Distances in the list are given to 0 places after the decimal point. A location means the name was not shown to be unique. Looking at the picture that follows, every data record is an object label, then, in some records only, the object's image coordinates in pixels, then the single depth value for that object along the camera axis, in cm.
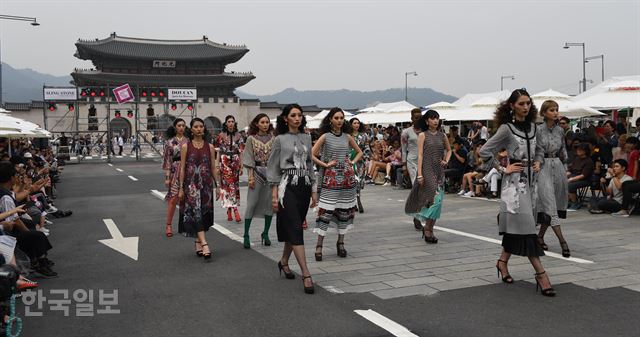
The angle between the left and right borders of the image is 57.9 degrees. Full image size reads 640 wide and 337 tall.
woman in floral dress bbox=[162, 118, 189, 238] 900
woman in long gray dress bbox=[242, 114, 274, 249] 832
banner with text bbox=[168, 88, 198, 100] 4047
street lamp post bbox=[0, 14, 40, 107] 2342
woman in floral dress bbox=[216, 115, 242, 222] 1036
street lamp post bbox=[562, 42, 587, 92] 5299
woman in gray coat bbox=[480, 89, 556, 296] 554
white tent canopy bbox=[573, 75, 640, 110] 1336
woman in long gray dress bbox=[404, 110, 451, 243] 818
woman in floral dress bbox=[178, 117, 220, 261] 754
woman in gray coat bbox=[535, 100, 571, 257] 656
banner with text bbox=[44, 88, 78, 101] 3684
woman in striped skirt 717
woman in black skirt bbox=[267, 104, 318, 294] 598
